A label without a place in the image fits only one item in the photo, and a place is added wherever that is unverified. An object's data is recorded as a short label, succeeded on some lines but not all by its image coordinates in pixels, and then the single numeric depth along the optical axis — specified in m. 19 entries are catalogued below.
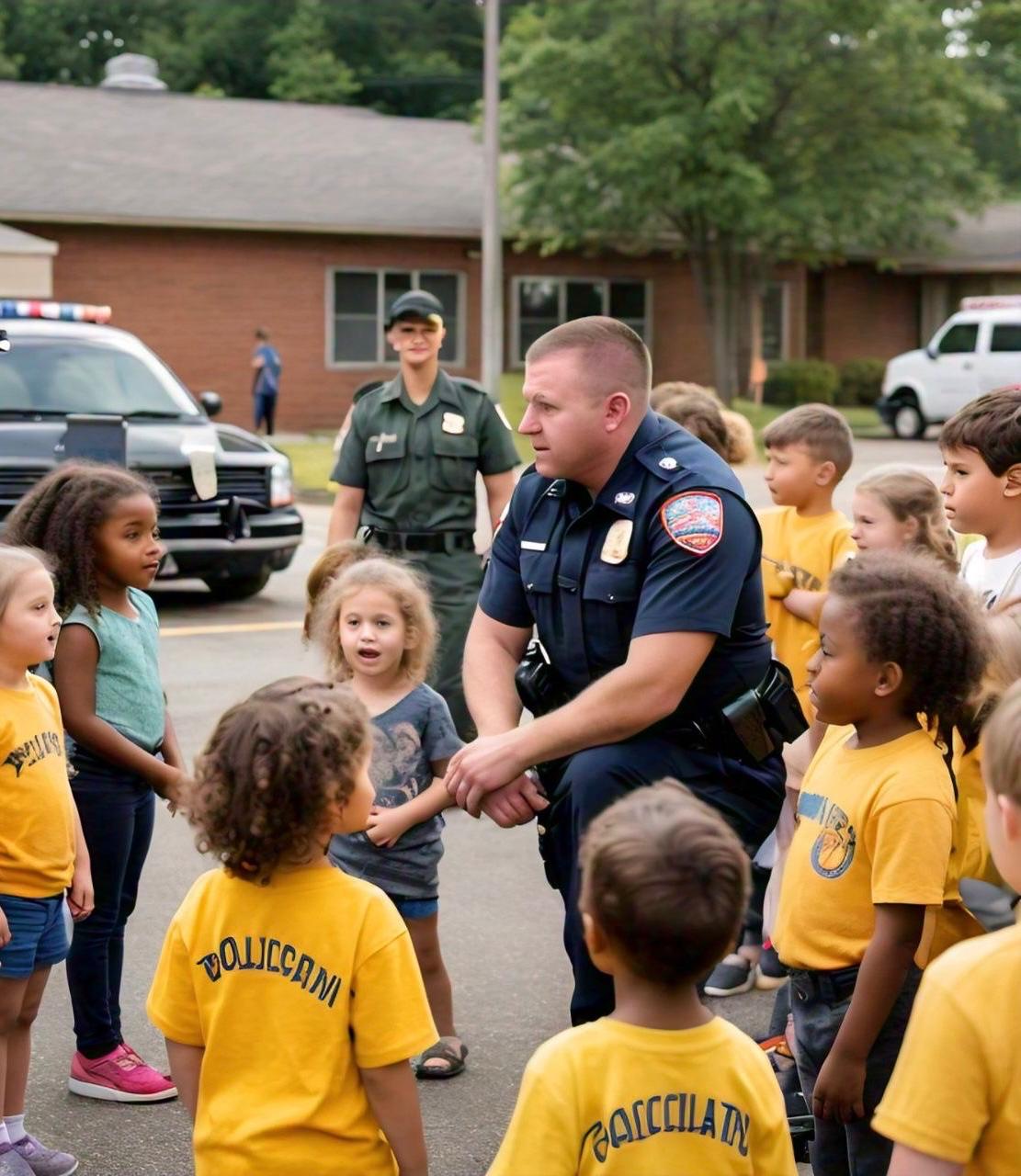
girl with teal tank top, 4.22
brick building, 28.89
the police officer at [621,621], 3.60
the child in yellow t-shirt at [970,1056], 2.07
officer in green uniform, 6.92
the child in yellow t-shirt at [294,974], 2.81
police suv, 11.44
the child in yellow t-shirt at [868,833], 3.13
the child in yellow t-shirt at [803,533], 5.40
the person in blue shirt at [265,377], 27.09
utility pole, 22.27
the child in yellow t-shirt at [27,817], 3.73
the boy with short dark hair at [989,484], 4.18
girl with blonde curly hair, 4.46
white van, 28.66
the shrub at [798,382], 35.00
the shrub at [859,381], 36.69
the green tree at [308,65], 51.38
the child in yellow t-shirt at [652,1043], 2.31
